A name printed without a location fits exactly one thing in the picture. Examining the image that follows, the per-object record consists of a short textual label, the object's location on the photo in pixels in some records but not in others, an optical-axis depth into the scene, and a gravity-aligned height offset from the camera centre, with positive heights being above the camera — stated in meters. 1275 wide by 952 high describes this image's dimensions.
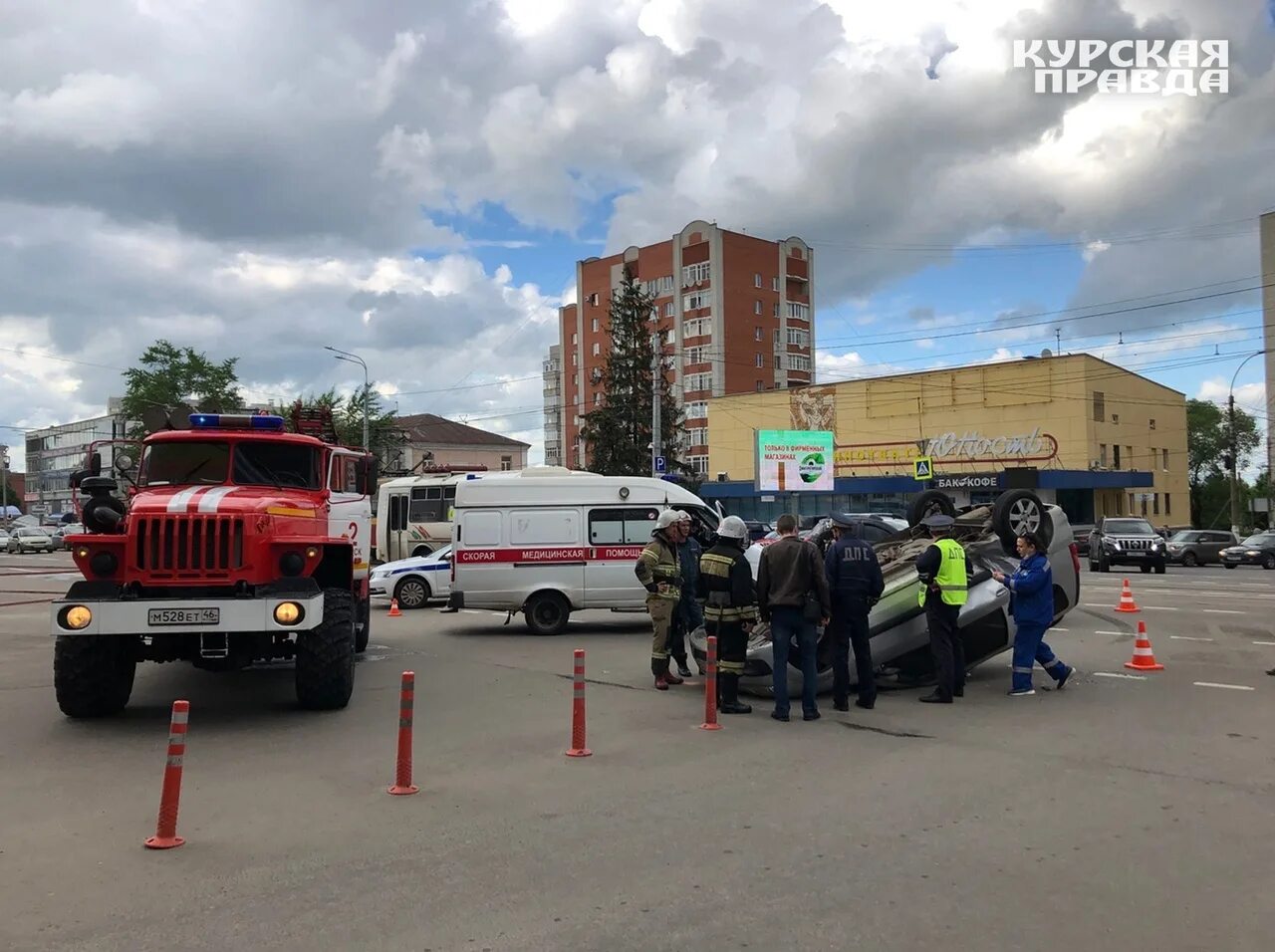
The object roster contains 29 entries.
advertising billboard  51.00 +2.44
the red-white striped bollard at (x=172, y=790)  5.38 -1.49
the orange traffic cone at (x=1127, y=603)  17.50 -1.65
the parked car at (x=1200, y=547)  37.09 -1.43
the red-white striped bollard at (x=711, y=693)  8.36 -1.51
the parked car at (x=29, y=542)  57.62 -1.37
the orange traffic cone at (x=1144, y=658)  11.22 -1.68
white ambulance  16.16 -0.57
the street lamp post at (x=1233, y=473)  49.81 +1.73
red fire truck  8.33 -0.67
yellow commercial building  51.72 +3.99
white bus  30.98 +0.01
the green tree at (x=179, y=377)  72.75 +10.21
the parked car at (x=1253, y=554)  35.47 -1.63
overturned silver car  9.98 -1.00
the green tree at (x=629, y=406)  56.69 +6.12
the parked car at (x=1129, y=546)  31.22 -1.16
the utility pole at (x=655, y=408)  37.16 +3.93
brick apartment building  82.31 +16.90
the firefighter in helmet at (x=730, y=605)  9.01 -0.84
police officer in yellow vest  9.34 -0.84
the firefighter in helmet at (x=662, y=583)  10.34 -0.72
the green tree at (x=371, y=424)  59.19 +5.67
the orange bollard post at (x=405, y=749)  6.47 -1.52
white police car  21.16 -1.40
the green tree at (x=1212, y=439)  95.46 +6.57
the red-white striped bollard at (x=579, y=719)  7.50 -1.54
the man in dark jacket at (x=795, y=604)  8.73 -0.81
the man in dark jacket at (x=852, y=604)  9.09 -0.85
